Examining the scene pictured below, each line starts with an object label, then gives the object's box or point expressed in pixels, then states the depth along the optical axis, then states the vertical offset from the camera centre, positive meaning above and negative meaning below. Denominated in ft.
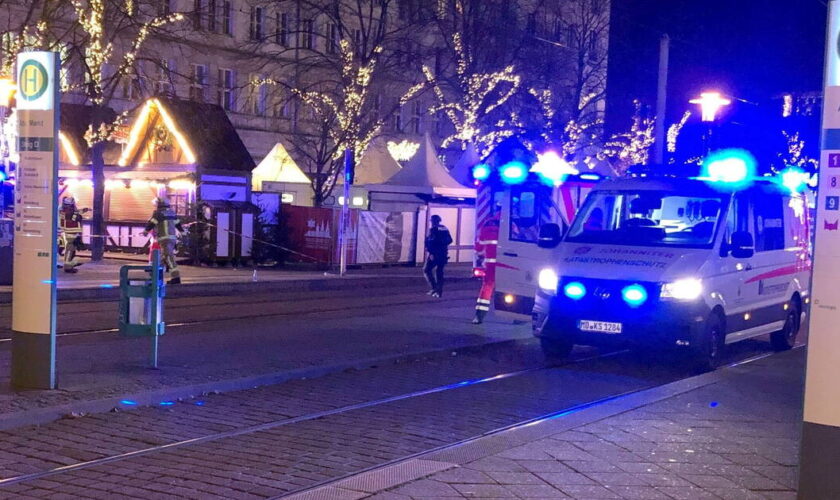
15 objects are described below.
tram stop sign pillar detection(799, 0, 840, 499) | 17.34 -1.62
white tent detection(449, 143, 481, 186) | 115.24 +6.23
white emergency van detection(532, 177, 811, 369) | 38.47 -1.55
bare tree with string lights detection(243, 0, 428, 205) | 113.09 +17.00
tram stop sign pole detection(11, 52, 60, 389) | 28.68 -0.60
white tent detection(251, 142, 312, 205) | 130.00 +4.42
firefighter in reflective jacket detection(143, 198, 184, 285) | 66.28 -1.38
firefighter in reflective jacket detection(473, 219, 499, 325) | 51.06 -2.16
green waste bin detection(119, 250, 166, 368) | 33.55 -3.20
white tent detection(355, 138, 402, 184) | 120.43 +5.68
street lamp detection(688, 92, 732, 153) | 52.60 +6.36
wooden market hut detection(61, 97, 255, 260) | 91.30 +3.26
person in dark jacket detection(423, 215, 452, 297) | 69.10 -2.19
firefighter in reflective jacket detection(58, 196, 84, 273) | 75.00 -2.08
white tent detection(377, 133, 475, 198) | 106.52 +4.11
